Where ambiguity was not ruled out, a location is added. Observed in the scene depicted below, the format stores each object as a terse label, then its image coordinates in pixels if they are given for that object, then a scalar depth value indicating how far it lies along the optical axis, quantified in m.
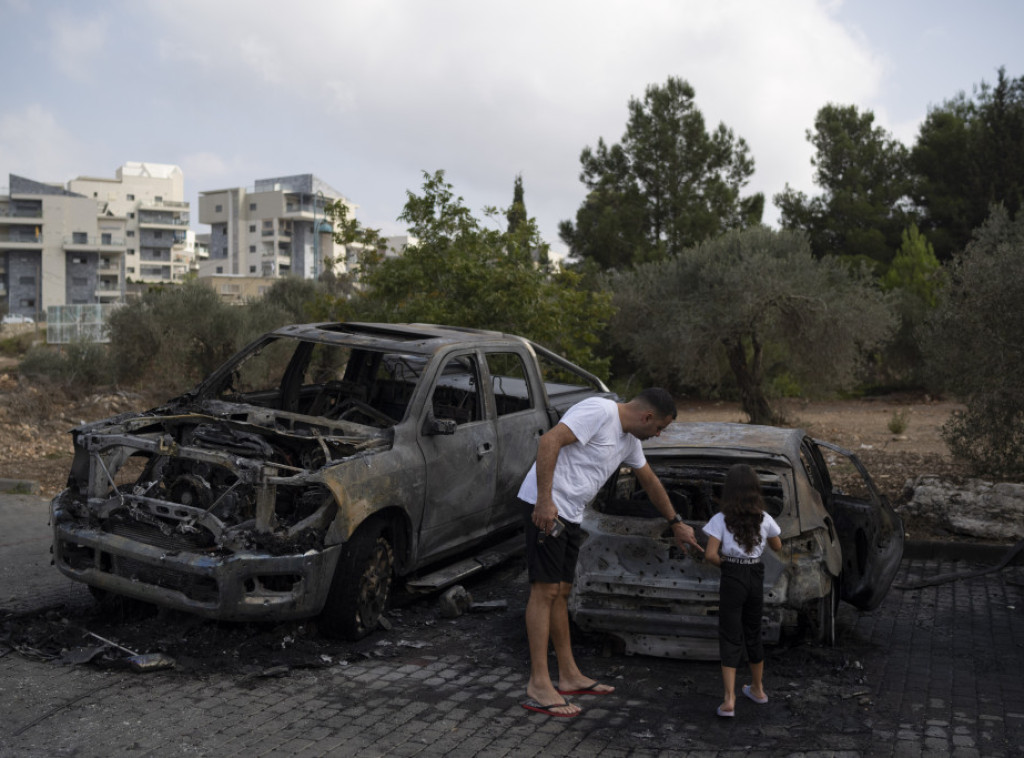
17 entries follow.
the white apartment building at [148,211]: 117.44
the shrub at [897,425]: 18.81
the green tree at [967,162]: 34.78
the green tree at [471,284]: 13.61
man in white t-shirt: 4.79
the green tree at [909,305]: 29.67
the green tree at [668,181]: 37.97
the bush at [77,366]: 22.62
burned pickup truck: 5.37
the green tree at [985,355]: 9.46
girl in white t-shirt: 4.75
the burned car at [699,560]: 5.19
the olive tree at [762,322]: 19.92
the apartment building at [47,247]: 91.75
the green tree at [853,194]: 38.66
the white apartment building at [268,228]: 121.69
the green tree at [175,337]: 22.64
